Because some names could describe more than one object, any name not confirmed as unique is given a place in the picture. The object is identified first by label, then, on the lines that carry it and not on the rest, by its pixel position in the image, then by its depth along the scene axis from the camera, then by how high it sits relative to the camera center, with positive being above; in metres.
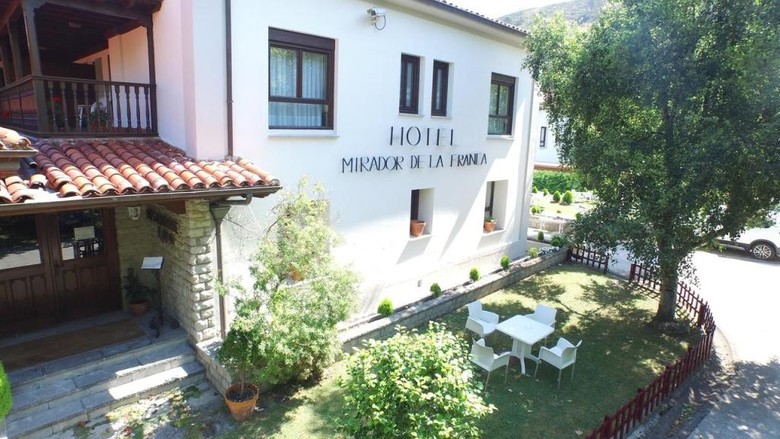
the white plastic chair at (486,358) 8.34 -3.85
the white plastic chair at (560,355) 8.52 -3.86
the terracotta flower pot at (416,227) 12.31 -2.25
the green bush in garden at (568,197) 29.39 -3.18
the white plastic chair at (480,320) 9.73 -3.82
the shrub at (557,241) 17.11 -3.49
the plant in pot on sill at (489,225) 14.93 -2.59
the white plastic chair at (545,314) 10.10 -3.69
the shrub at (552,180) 33.22 -2.50
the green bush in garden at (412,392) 4.86 -2.69
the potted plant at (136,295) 9.28 -3.27
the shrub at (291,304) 7.10 -2.62
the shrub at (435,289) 12.15 -3.83
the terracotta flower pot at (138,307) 9.25 -3.47
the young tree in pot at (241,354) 7.09 -3.35
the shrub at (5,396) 5.83 -3.39
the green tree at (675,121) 8.10 +0.58
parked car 17.92 -3.48
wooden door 8.42 -2.63
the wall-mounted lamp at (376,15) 9.91 +2.67
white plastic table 8.97 -3.69
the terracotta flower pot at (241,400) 7.21 -4.12
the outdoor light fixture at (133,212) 8.29 -1.42
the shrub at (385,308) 10.58 -3.79
